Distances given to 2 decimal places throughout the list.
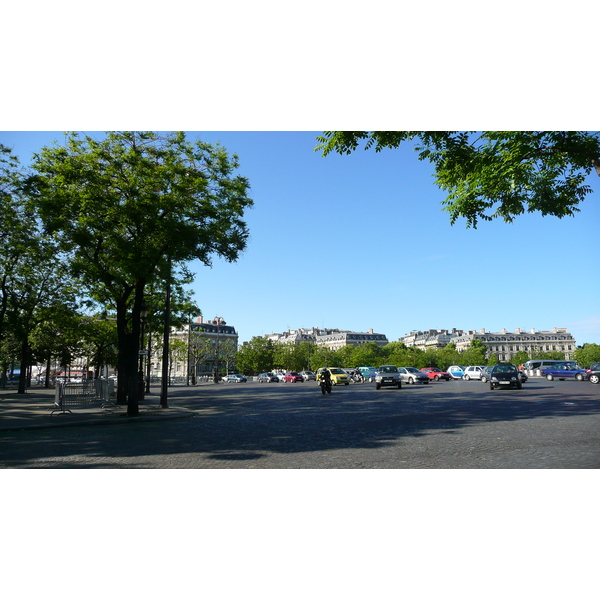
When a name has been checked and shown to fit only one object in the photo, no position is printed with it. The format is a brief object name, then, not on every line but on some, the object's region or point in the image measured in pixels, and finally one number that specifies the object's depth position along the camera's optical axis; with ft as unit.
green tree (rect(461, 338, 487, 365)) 403.44
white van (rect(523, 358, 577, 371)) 159.08
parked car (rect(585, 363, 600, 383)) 119.87
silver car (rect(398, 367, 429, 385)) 144.97
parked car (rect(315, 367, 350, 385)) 151.94
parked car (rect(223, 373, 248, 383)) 266.73
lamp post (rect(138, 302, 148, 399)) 73.49
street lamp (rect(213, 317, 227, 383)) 259.43
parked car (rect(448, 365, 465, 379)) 192.74
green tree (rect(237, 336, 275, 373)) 364.17
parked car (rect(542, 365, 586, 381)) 147.72
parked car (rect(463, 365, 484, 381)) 173.24
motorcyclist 102.83
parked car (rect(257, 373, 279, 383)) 249.86
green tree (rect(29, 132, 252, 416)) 58.54
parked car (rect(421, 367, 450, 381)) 176.65
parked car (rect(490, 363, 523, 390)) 99.81
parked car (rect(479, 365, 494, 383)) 146.73
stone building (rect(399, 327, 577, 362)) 504.84
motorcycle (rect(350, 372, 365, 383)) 179.65
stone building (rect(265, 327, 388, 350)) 611.88
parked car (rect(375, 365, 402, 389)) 117.50
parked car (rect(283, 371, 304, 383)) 227.20
